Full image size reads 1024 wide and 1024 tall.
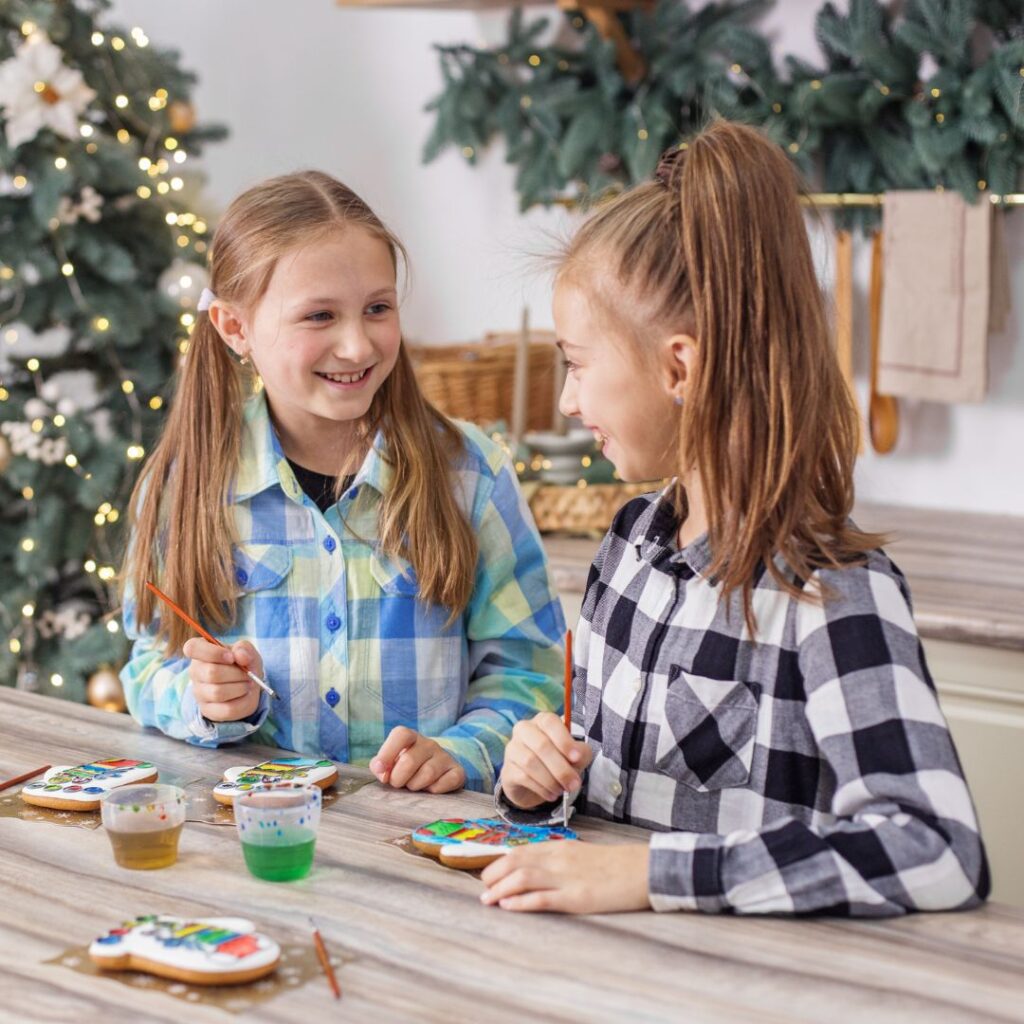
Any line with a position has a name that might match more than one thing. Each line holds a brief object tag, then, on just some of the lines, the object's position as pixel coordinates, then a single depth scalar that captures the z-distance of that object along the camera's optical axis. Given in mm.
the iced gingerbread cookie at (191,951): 993
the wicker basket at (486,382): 2838
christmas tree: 2887
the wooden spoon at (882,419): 2863
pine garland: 2586
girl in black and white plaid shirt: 1097
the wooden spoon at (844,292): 2832
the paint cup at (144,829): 1194
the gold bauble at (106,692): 3064
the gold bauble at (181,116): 3123
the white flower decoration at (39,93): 2795
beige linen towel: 2648
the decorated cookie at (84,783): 1350
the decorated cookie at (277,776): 1376
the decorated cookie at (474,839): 1202
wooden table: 960
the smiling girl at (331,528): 1660
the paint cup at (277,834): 1171
